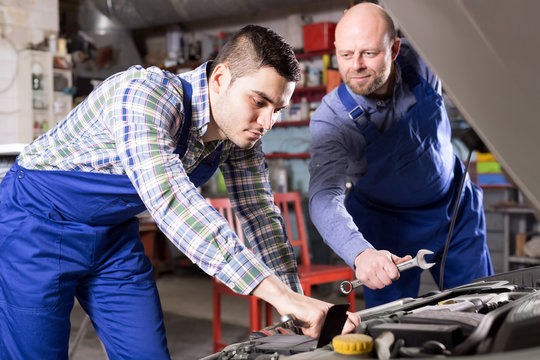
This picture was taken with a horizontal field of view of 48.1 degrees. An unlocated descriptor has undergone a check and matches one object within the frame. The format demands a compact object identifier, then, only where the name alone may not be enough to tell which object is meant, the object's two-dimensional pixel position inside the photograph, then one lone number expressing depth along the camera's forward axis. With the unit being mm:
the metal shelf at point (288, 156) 5621
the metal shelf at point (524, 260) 4273
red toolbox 5281
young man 1258
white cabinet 5926
